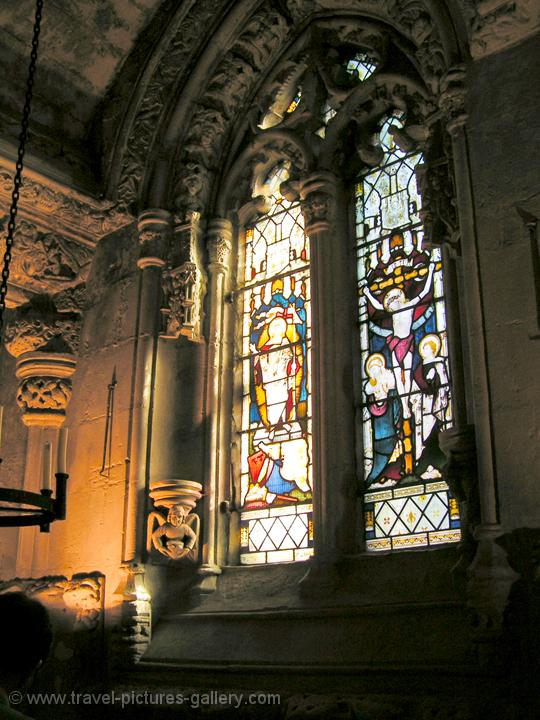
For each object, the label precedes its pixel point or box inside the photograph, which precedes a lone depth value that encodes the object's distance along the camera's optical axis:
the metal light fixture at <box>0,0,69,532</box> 2.99
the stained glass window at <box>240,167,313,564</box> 5.34
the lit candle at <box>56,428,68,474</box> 3.10
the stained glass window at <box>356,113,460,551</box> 4.70
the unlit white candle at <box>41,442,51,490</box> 3.05
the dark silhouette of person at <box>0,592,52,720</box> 1.62
